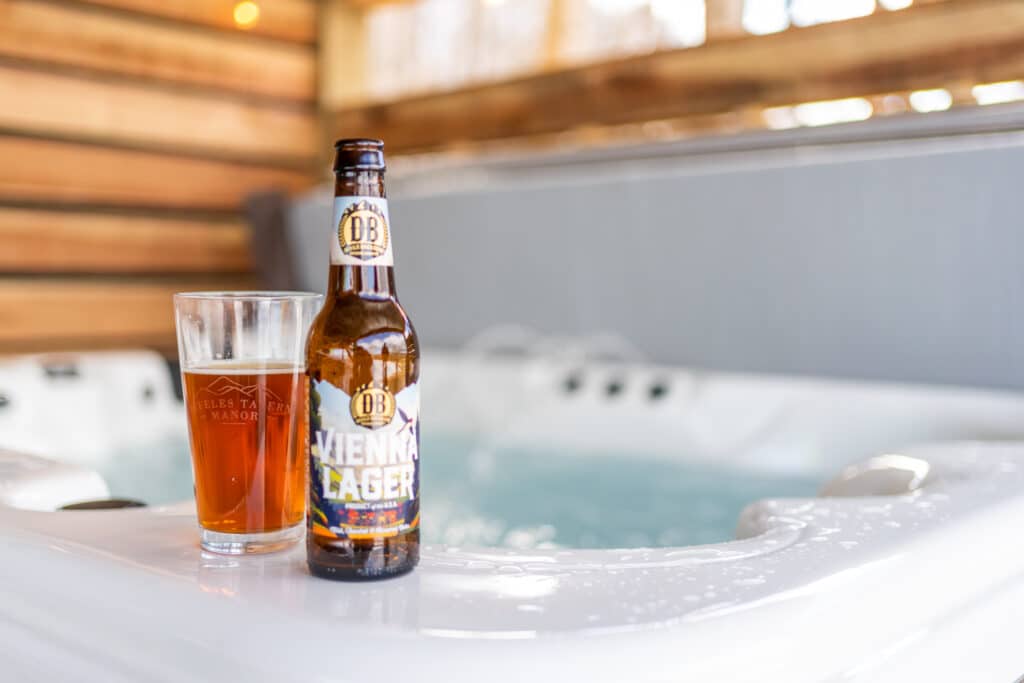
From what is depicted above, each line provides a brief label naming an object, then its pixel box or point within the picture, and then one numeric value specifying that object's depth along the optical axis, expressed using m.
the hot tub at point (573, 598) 0.52
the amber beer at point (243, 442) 0.67
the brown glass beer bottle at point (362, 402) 0.61
